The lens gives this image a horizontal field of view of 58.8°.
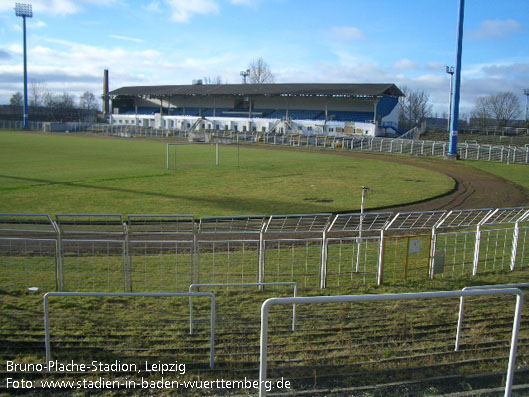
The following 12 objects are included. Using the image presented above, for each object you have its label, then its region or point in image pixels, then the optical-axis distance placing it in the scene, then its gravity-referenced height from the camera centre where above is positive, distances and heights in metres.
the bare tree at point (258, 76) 120.19 +16.81
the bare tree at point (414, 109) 107.85 +8.78
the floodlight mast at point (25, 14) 87.96 +22.54
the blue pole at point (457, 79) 39.94 +6.01
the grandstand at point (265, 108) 71.44 +6.25
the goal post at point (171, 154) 32.53 -1.37
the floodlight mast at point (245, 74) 111.56 +15.97
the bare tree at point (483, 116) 88.81 +6.87
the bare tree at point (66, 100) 134.88 +10.79
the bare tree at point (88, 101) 153.18 +11.83
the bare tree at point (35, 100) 139.62 +10.43
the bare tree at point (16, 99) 129.12 +9.73
